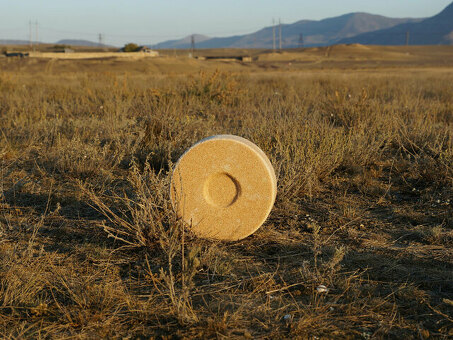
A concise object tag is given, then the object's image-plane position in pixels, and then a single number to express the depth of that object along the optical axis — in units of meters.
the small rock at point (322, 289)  2.85
